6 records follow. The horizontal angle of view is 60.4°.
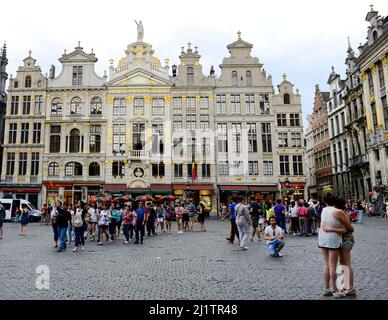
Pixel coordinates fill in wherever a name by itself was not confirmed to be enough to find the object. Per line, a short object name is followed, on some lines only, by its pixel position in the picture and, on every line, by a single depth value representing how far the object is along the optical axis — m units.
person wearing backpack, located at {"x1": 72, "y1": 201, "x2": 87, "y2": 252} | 12.84
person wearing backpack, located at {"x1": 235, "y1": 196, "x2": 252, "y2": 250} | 12.54
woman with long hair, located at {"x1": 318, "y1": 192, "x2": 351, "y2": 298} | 5.90
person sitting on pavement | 10.49
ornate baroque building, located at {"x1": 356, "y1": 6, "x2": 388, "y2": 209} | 33.06
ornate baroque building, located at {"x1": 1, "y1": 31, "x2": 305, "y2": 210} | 38.72
